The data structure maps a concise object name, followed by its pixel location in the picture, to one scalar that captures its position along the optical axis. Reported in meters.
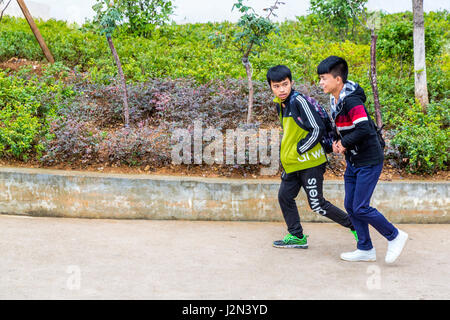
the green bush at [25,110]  5.93
